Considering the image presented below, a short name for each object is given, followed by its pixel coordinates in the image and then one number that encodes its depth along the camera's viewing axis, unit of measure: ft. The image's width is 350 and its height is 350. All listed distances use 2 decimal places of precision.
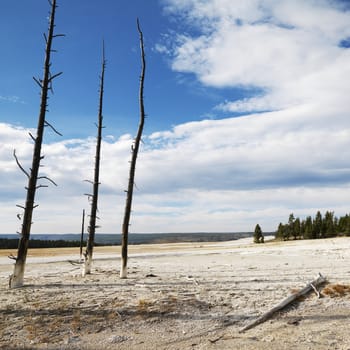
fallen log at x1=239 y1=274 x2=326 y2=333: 31.02
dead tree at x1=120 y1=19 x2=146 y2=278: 57.36
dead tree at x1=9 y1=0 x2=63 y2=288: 47.01
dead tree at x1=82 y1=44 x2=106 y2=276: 62.69
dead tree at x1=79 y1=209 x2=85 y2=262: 82.35
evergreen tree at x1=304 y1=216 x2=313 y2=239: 330.75
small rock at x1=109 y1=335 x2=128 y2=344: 27.82
